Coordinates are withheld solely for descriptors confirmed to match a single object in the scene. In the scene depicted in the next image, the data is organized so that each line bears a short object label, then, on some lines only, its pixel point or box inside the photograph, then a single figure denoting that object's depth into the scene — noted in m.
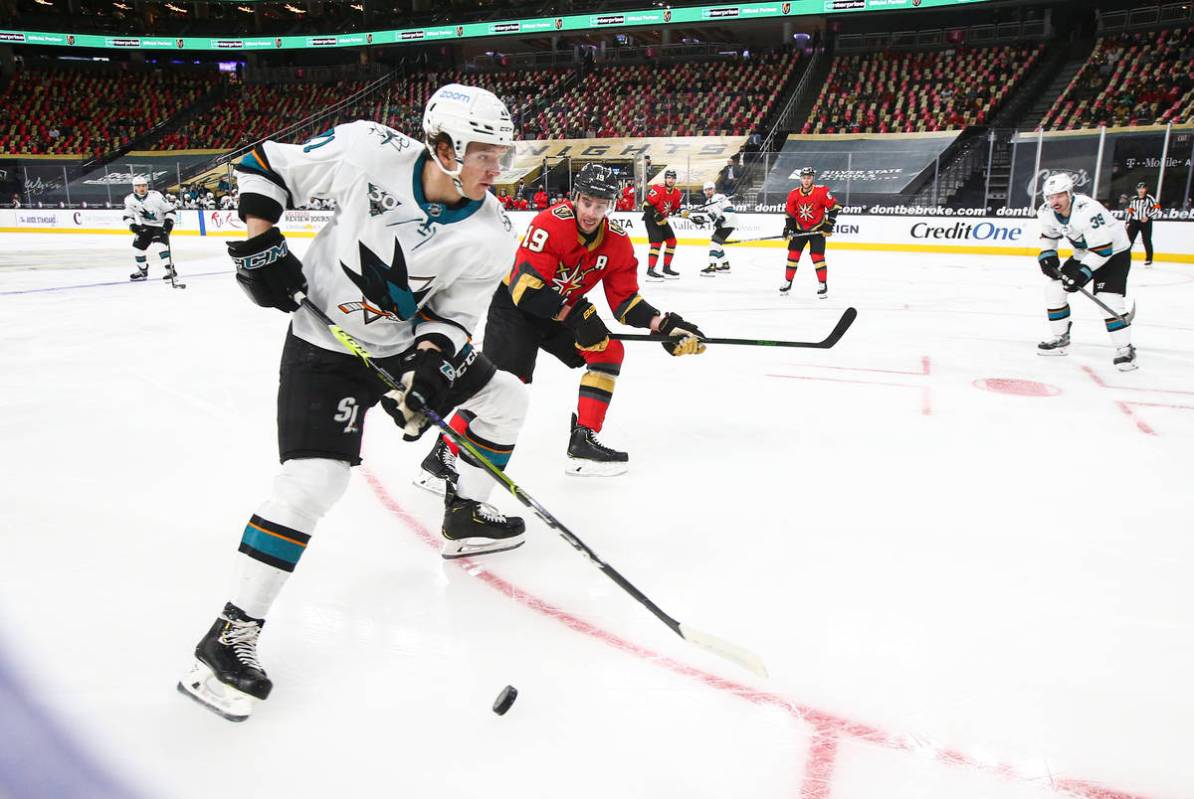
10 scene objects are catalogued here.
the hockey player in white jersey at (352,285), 1.77
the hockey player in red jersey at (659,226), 10.49
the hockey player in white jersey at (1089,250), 5.13
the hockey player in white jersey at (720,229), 10.48
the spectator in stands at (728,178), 15.68
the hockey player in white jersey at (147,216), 9.38
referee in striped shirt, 10.79
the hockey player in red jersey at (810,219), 8.76
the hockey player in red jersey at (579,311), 3.10
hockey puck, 1.71
